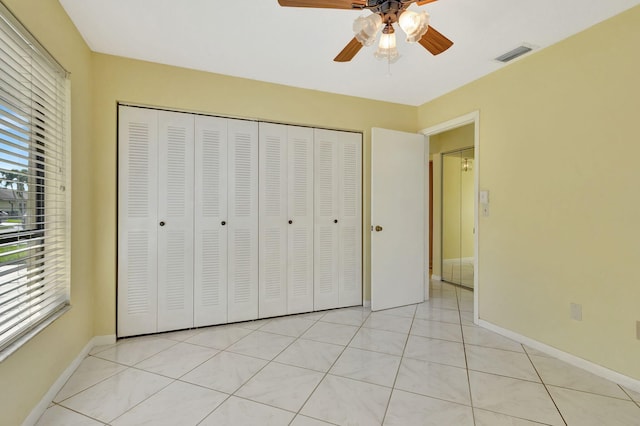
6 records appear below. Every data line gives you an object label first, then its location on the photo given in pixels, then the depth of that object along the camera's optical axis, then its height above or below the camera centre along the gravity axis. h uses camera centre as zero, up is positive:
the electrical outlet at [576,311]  2.14 -0.72
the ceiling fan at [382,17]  1.43 +0.99
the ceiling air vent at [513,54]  2.35 +1.31
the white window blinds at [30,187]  1.38 +0.13
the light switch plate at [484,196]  2.85 +0.15
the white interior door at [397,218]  3.31 -0.07
